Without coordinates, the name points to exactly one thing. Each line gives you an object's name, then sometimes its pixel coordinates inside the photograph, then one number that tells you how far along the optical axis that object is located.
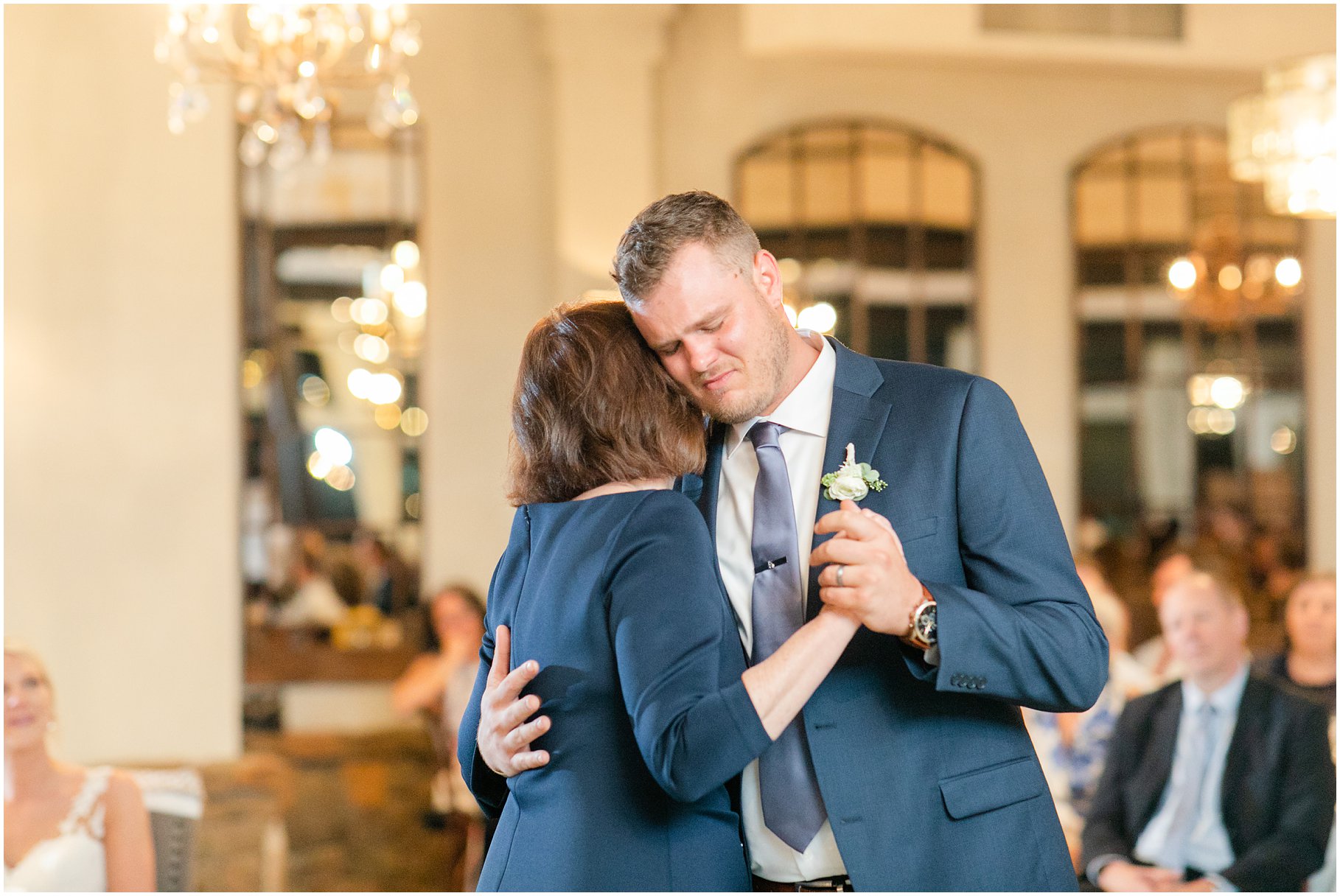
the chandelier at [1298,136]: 5.74
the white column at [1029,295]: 8.30
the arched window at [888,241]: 8.34
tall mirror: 7.59
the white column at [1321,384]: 8.37
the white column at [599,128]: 7.59
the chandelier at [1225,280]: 7.91
